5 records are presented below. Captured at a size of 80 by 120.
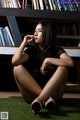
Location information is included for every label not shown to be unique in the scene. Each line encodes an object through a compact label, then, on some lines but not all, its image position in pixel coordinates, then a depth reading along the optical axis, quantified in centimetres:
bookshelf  249
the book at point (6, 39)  251
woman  180
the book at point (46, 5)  255
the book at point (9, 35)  252
